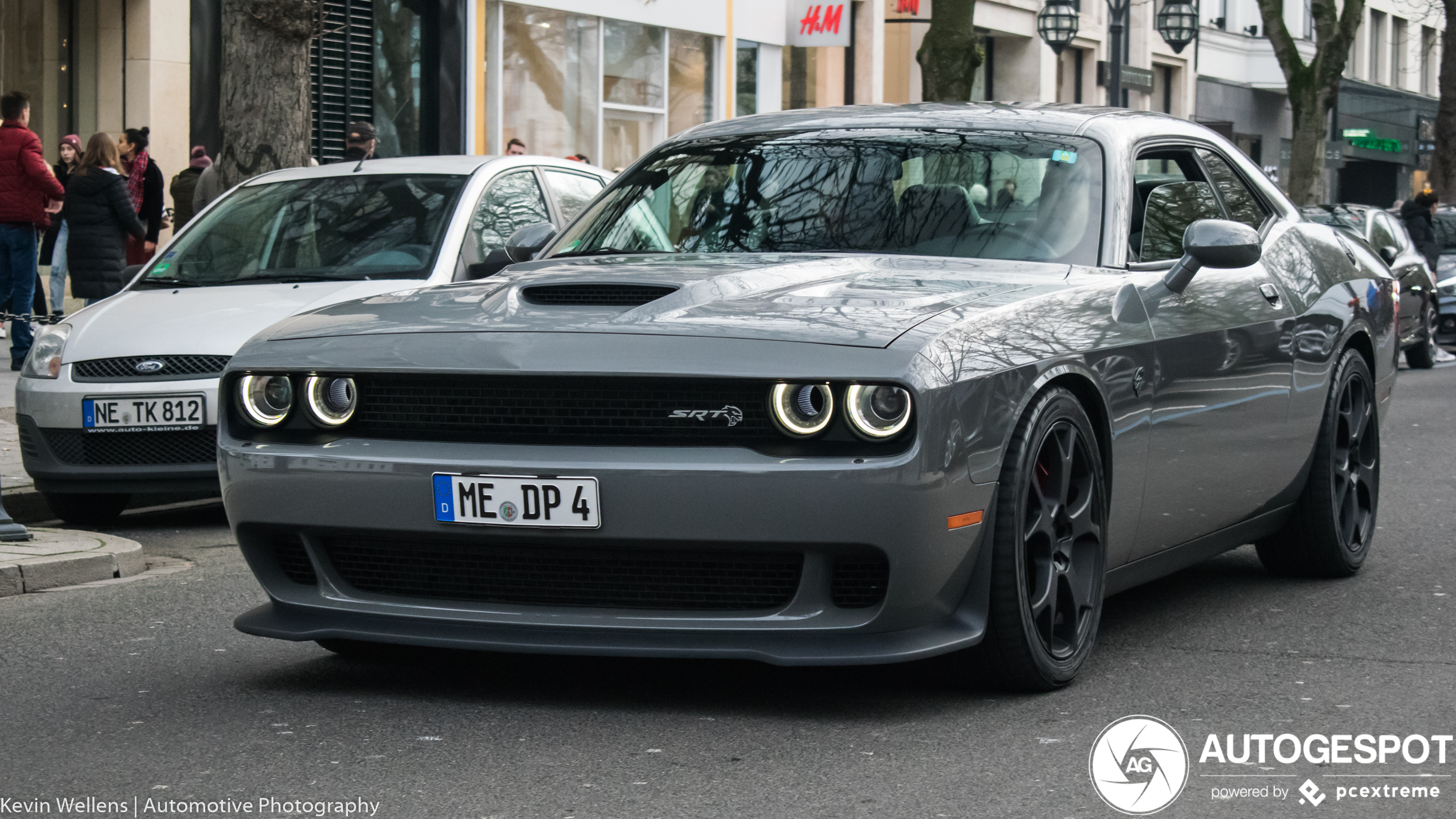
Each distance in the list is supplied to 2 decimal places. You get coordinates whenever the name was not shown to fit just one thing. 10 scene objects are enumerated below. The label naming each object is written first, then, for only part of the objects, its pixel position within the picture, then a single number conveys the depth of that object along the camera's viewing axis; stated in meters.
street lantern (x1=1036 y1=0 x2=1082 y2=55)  26.70
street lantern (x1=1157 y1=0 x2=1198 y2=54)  28.84
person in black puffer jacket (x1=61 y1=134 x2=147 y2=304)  15.51
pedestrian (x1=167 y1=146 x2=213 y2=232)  17.22
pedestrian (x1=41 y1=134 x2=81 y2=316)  17.72
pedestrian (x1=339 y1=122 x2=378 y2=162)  15.27
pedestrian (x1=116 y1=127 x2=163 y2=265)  17.48
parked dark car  18.33
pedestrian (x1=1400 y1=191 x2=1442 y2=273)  22.69
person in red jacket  15.32
